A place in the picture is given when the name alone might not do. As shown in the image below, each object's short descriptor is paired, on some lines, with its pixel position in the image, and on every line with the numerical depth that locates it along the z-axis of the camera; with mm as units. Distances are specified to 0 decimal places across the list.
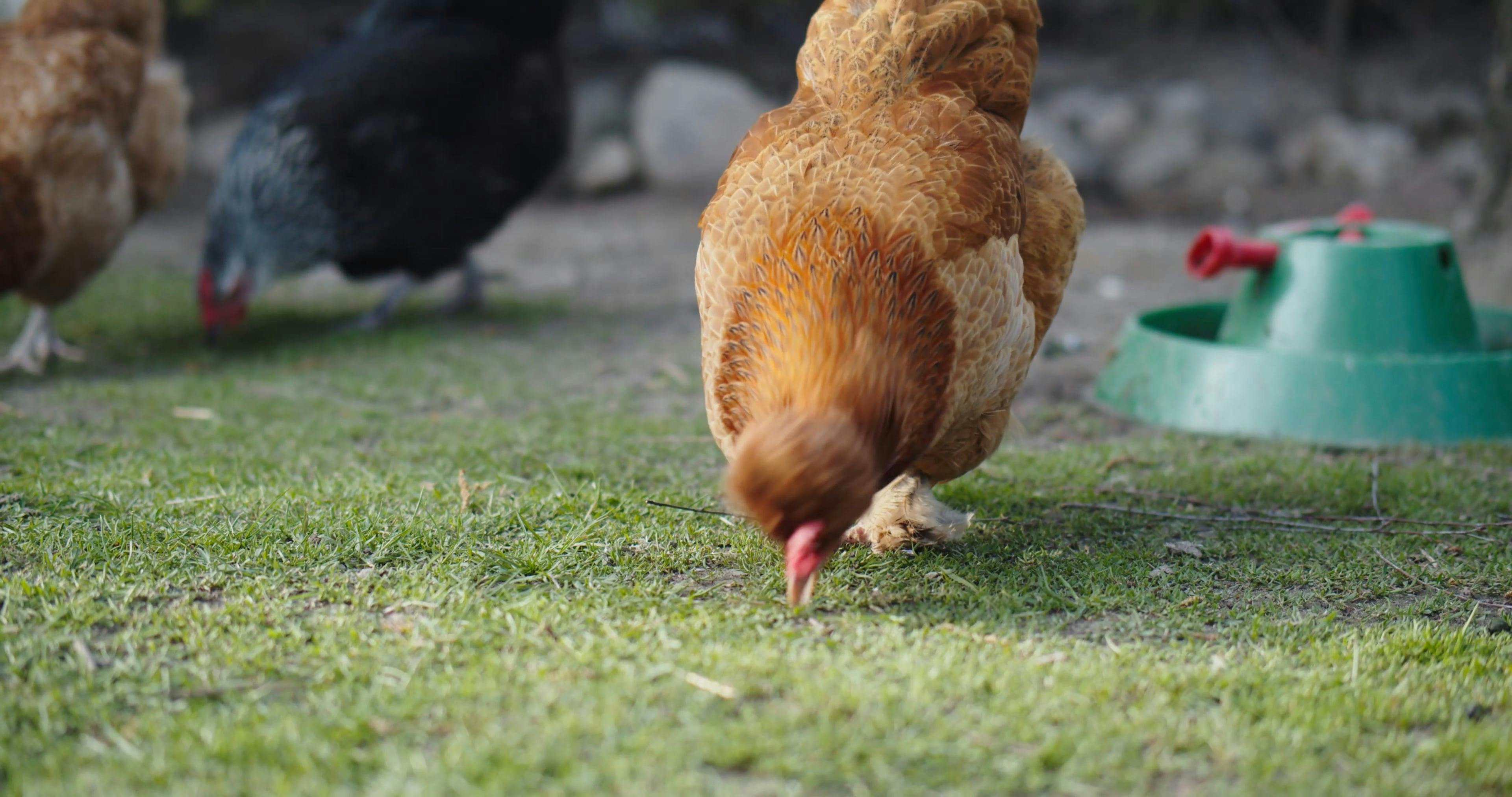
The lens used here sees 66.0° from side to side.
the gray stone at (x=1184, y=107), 8602
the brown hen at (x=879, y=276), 2062
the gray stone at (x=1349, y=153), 8164
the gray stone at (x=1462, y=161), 8016
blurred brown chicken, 4160
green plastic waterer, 3535
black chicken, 5137
